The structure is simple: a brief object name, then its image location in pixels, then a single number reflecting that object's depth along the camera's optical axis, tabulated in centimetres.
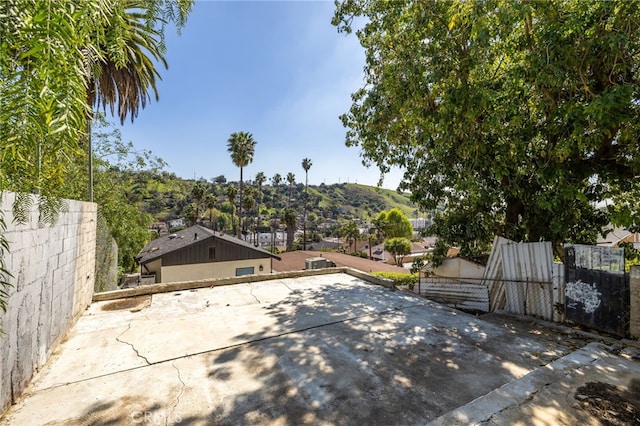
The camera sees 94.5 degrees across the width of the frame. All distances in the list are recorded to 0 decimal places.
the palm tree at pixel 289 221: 4400
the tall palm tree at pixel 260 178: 4881
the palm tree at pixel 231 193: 4216
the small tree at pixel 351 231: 4531
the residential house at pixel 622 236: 1635
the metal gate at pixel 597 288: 509
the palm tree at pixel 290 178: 5497
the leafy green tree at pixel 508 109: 514
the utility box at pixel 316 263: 1441
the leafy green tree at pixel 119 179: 1246
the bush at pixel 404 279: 1191
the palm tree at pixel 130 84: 874
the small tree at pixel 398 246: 3288
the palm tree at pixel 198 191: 3961
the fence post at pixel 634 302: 484
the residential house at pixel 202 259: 1664
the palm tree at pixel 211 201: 4418
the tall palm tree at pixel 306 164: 5638
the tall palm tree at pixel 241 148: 3294
